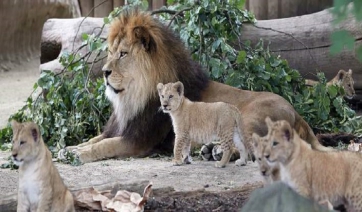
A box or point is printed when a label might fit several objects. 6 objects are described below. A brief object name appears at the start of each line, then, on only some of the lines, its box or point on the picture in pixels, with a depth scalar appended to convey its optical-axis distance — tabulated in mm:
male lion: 16453
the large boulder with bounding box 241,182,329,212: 7336
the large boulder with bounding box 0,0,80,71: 27875
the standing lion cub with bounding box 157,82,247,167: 15414
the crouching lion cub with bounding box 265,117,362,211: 9883
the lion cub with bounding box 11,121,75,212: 10055
